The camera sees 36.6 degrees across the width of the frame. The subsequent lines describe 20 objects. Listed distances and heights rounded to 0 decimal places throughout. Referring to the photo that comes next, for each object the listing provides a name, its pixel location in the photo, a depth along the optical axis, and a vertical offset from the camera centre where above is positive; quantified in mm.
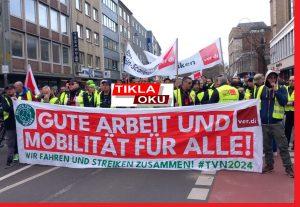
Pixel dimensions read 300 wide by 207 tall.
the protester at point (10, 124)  9594 -579
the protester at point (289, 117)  10750 -601
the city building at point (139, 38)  85438 +11763
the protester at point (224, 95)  10086 -44
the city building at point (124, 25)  70731 +11574
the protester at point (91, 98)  11719 -70
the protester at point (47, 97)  11070 -24
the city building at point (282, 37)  48562 +6599
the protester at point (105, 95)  11242 -2
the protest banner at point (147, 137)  8203 -811
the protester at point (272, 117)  7715 -433
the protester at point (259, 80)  8500 +230
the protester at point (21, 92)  10399 +94
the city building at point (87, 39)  45475 +6321
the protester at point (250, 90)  11685 +66
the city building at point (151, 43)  109050 +13447
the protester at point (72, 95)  12231 +15
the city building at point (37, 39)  31516 +4577
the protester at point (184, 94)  10117 -8
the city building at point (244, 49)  83138 +10891
